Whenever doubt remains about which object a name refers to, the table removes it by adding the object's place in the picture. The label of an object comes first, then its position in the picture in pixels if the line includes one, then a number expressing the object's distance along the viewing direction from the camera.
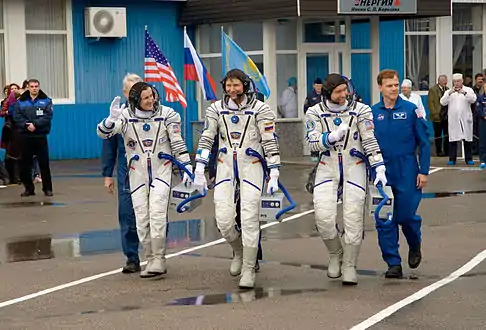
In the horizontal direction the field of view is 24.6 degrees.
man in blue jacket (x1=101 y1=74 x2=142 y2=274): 10.62
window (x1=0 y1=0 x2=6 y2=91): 25.22
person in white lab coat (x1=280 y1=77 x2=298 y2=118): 25.91
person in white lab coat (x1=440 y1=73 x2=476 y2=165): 22.66
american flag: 20.27
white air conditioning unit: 25.62
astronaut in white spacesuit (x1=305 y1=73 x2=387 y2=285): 9.70
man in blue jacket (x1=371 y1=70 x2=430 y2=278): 10.01
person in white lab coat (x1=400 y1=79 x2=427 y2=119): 19.81
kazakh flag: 20.80
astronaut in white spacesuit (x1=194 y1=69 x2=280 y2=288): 9.70
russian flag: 21.21
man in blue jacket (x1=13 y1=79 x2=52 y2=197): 17.88
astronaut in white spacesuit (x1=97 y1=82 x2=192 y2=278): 10.27
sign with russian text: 24.25
